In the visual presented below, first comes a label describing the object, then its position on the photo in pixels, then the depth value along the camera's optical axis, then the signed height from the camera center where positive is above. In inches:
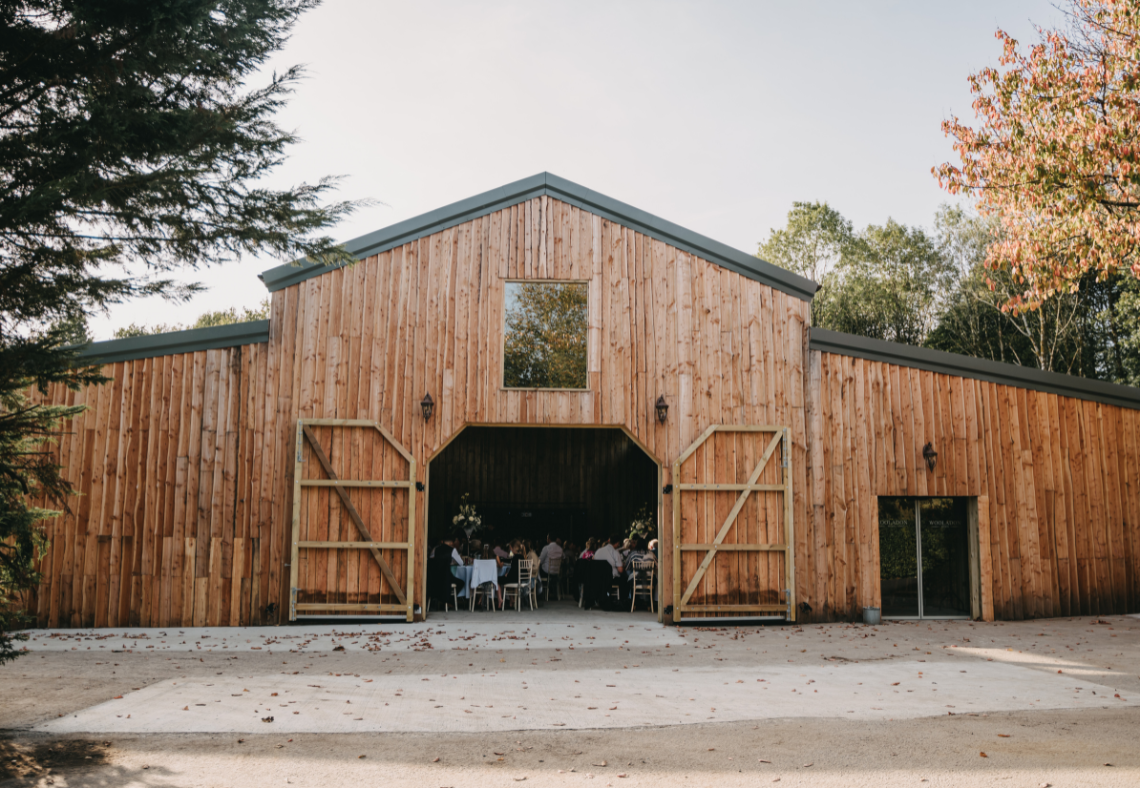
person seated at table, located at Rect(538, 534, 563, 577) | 579.8 -47.0
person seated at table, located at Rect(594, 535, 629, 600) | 525.3 -46.1
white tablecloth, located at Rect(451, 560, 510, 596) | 508.7 -53.7
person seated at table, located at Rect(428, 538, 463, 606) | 506.0 -52.2
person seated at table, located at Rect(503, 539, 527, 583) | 546.9 -45.5
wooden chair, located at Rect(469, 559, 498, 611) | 508.7 -58.1
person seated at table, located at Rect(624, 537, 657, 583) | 507.8 -42.9
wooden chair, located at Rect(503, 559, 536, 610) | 515.5 -61.6
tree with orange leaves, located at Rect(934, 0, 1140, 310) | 439.2 +195.4
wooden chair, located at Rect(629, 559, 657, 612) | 506.6 -57.0
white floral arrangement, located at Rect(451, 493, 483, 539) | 615.2 -24.5
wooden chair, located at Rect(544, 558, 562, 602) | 579.8 -65.9
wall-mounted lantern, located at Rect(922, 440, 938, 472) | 464.4 +20.6
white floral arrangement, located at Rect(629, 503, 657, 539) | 584.8 -26.4
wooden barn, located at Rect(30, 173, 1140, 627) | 428.8 +30.5
